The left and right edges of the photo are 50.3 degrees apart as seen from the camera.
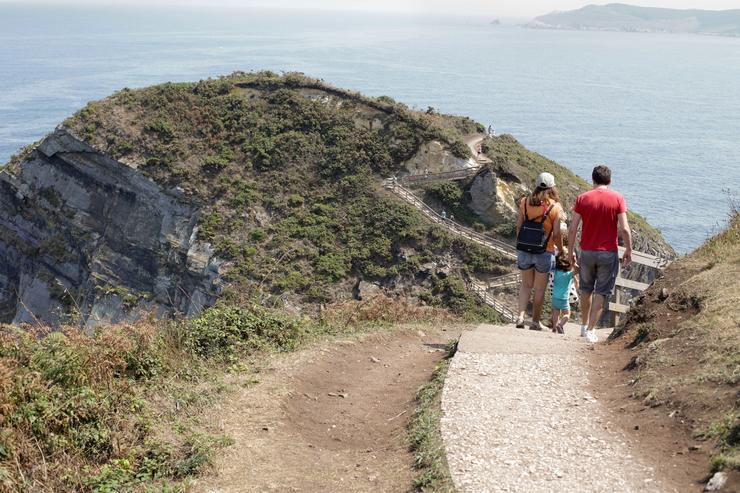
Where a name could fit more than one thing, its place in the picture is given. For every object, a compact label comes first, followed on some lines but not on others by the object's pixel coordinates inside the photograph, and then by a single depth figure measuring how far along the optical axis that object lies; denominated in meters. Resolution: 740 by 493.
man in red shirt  10.98
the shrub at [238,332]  10.35
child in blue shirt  12.38
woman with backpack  11.54
